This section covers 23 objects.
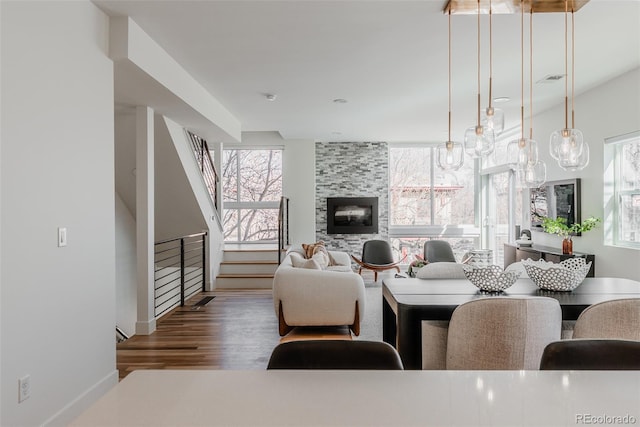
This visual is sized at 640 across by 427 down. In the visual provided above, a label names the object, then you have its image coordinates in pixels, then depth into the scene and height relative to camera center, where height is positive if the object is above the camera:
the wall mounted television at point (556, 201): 5.05 +0.13
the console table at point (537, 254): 4.76 -0.57
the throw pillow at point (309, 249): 5.89 -0.56
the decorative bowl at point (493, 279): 2.28 -0.38
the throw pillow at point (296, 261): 4.51 -0.56
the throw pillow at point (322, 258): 5.32 -0.63
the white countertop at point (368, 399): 0.81 -0.42
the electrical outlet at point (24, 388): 1.96 -0.86
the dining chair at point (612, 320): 1.70 -0.47
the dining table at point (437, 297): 1.97 -0.46
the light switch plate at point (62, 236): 2.26 -0.14
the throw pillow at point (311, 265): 4.33 -0.57
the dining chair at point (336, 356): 1.21 -0.44
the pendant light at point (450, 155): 2.78 +0.39
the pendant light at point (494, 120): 2.55 +0.59
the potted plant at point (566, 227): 4.70 -0.20
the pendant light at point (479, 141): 2.58 +0.46
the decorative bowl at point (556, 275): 2.28 -0.37
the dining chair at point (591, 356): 1.17 -0.42
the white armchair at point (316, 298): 3.96 -0.85
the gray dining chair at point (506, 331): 1.74 -0.52
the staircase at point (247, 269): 6.57 -0.95
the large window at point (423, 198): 8.37 +0.28
